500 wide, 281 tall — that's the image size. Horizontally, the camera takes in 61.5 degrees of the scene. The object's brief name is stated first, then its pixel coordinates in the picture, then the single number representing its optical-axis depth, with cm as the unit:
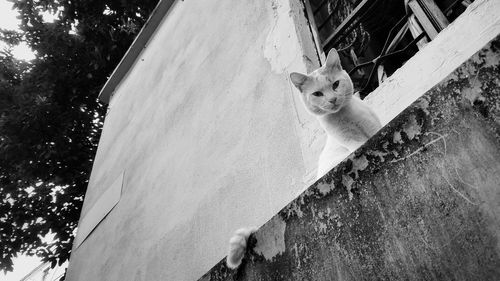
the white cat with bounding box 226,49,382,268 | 75
